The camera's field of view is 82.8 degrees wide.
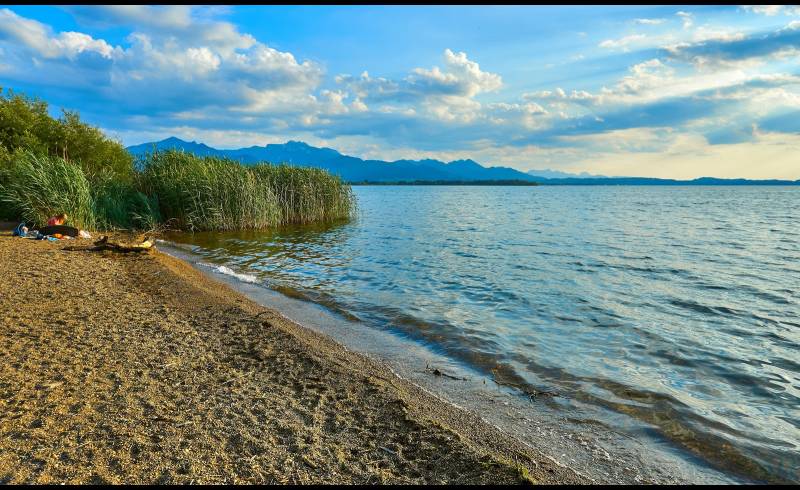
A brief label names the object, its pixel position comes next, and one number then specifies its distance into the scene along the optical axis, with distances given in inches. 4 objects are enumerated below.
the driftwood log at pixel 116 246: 613.9
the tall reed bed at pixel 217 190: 971.3
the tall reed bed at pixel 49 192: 765.9
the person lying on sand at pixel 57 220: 729.0
